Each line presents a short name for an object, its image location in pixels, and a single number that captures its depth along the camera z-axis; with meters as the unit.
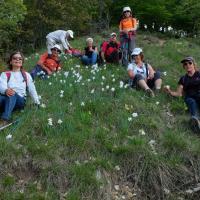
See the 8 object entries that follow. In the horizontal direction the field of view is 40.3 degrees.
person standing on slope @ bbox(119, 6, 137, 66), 7.81
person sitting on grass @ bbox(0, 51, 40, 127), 4.88
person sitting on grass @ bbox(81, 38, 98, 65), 7.87
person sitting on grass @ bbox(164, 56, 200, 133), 5.45
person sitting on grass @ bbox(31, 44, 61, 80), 6.77
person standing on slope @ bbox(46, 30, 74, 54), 8.51
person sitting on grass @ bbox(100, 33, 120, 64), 7.75
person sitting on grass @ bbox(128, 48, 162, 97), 6.08
